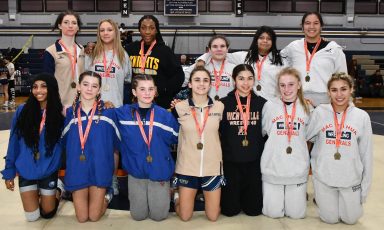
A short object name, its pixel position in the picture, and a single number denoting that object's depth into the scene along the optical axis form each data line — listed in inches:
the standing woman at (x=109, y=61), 174.4
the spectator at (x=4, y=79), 525.3
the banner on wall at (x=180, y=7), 783.7
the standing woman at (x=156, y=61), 181.9
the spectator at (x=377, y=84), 658.8
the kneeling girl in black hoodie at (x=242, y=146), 163.9
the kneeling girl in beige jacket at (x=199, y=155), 158.2
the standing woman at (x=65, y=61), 175.8
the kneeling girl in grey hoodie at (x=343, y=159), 155.6
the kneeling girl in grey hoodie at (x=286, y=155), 161.3
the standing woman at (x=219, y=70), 182.8
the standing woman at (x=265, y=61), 182.1
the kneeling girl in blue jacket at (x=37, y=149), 155.8
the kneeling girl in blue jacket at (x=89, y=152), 155.2
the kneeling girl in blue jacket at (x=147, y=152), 157.2
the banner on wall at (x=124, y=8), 792.3
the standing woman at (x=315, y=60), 182.5
